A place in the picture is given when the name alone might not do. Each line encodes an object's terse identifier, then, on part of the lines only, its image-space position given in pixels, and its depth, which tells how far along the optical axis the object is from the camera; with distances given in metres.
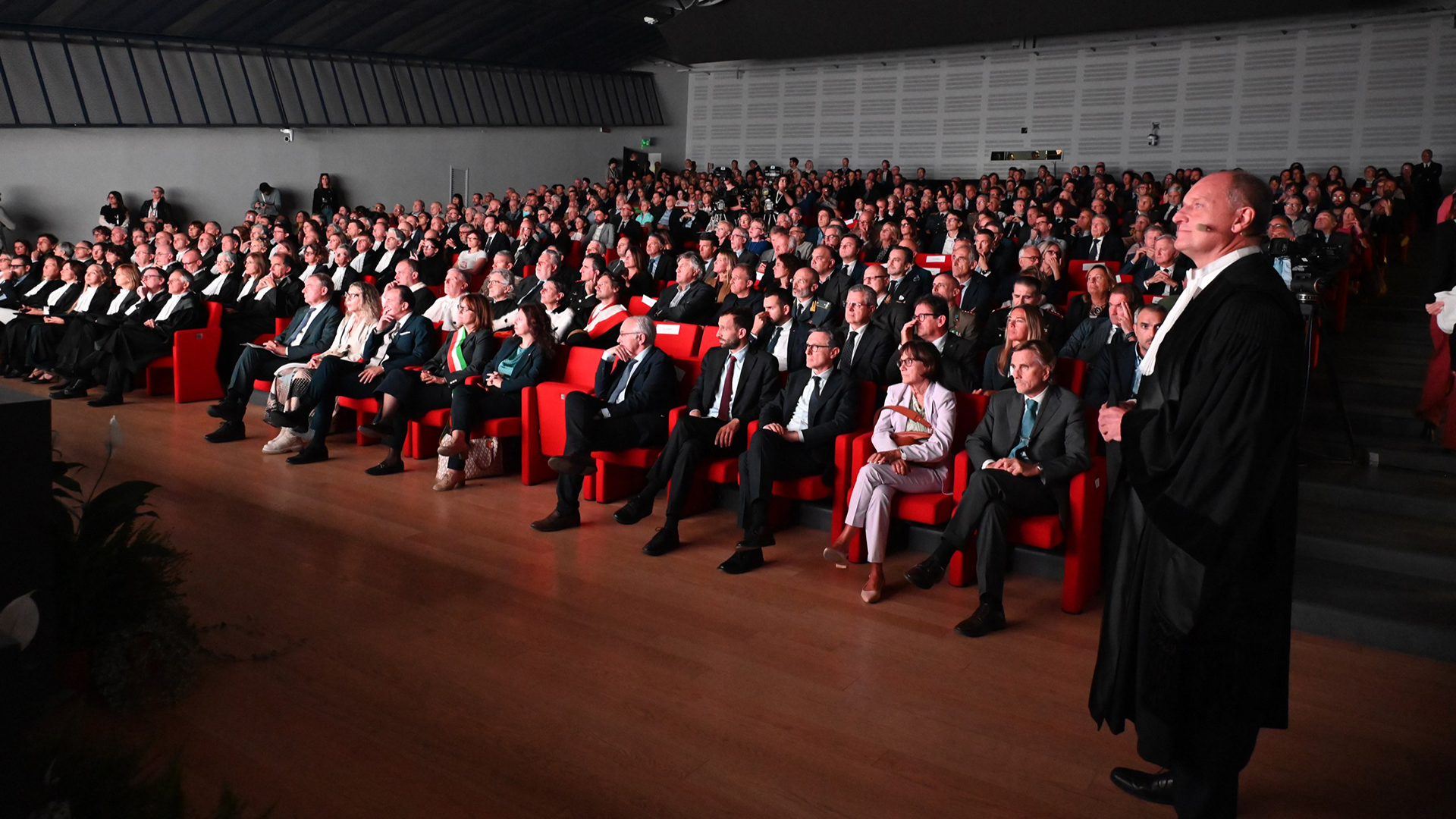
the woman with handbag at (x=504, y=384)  5.07
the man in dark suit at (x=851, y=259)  6.86
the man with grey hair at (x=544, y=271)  7.37
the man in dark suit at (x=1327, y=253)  4.92
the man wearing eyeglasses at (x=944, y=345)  4.83
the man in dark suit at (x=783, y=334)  5.37
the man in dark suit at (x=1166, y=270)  5.88
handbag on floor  5.35
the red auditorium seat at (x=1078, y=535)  3.59
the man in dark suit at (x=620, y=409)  4.49
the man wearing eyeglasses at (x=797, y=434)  4.10
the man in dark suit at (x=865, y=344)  5.00
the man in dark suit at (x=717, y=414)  4.41
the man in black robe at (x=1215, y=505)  1.92
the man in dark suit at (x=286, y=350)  6.08
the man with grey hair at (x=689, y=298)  6.66
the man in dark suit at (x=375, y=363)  5.70
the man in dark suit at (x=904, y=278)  6.28
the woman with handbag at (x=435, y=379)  5.44
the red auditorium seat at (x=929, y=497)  3.92
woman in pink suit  3.85
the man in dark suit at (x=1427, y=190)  11.25
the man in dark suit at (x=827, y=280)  6.52
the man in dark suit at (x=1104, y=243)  8.29
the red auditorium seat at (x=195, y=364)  7.20
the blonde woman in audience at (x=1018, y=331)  4.18
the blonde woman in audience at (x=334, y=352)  5.77
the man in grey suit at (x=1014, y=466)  3.49
